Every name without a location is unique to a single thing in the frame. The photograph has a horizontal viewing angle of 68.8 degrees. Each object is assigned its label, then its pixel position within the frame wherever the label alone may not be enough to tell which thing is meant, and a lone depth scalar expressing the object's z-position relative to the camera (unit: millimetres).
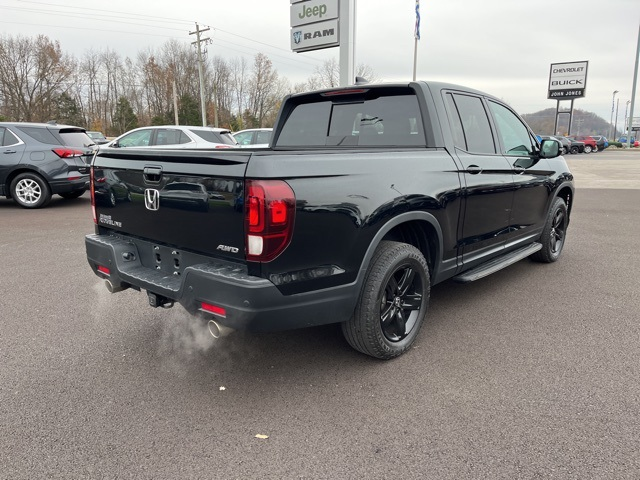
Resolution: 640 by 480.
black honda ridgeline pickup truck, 2420
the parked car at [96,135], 30953
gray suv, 9188
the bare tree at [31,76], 48844
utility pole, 44438
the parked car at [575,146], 41866
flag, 24580
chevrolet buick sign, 55188
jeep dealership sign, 12000
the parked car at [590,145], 43938
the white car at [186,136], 11484
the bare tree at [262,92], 66438
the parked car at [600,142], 44625
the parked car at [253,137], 15422
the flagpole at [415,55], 28500
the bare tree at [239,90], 70112
